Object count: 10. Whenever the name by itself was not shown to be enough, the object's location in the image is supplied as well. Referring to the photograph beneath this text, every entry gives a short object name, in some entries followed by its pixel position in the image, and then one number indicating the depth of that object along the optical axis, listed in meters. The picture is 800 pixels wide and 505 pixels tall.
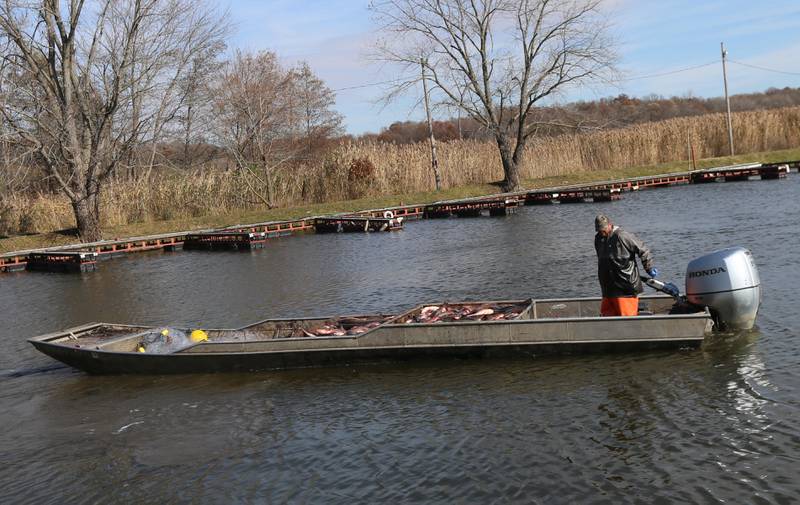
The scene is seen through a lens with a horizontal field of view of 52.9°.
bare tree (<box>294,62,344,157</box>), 62.76
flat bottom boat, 11.09
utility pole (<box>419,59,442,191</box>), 42.66
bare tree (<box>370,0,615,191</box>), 40.81
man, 11.23
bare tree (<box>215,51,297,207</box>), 41.66
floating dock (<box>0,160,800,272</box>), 31.61
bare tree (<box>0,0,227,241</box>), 32.03
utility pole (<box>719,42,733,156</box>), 46.69
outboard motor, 11.09
